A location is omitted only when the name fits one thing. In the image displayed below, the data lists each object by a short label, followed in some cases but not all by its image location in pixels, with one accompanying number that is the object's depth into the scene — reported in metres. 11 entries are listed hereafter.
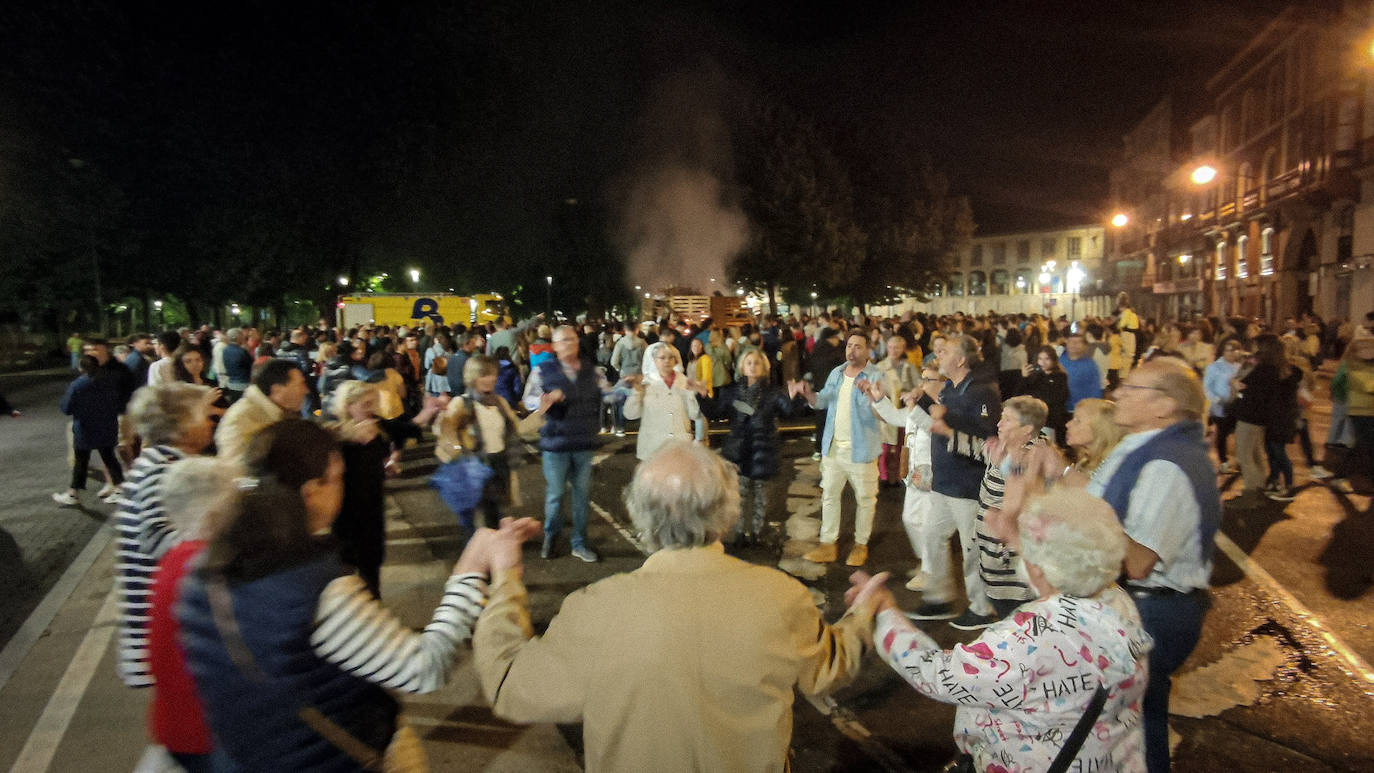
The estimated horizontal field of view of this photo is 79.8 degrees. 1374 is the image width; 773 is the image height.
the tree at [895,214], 34.12
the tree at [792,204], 30.84
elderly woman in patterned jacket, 2.06
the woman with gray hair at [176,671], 2.07
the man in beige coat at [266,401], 4.18
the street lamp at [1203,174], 16.75
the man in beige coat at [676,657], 1.78
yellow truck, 29.66
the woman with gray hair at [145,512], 2.75
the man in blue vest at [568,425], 6.47
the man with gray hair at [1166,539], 2.97
